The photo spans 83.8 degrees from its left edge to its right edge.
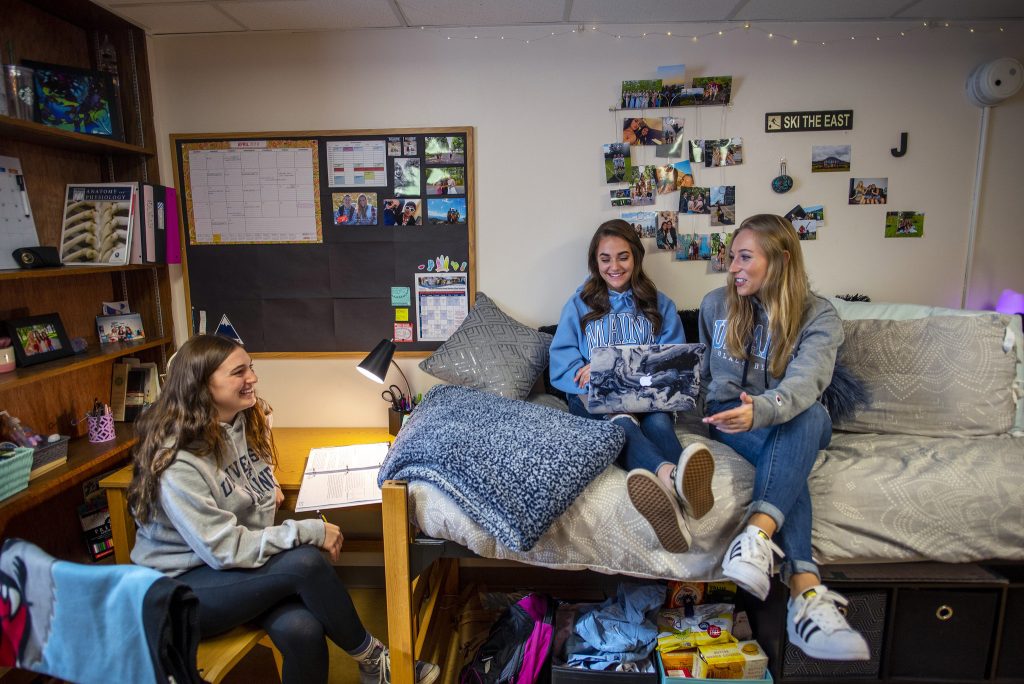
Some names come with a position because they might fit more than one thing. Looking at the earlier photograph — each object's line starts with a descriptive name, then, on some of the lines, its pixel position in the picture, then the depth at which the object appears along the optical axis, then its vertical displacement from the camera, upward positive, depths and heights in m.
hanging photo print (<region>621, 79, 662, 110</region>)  2.21 +0.57
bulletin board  2.29 +0.03
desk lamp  2.02 -0.42
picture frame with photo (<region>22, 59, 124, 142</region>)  1.84 +0.48
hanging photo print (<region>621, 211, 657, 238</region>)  2.29 +0.08
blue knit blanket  1.39 -0.56
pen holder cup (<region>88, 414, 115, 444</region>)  1.98 -0.64
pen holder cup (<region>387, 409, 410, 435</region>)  2.29 -0.71
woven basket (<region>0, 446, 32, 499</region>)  1.52 -0.61
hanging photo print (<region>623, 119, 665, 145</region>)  2.24 +0.43
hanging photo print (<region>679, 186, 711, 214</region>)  2.27 +0.16
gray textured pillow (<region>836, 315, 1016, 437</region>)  1.80 -0.43
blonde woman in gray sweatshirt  1.34 -0.44
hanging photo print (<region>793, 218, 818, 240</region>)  2.29 +0.06
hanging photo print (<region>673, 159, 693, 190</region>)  2.26 +0.27
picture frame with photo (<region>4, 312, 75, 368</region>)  1.78 -0.31
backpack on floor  1.66 -1.20
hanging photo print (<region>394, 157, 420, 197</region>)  2.28 +0.26
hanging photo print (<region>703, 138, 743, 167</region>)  2.24 +0.35
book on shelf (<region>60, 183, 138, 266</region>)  2.02 +0.07
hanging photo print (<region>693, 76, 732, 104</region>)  2.20 +0.59
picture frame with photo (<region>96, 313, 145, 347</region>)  2.17 -0.33
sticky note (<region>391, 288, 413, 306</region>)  2.38 -0.22
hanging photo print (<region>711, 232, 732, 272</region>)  2.29 -0.02
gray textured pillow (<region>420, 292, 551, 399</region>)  2.07 -0.42
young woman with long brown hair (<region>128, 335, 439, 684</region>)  1.35 -0.72
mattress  1.45 -0.72
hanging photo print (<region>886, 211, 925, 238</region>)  2.28 +0.07
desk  1.79 -0.78
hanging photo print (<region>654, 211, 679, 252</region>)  2.29 +0.05
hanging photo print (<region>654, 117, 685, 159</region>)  2.23 +0.40
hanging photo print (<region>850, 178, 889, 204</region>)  2.26 +0.20
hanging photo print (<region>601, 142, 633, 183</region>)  2.25 +0.32
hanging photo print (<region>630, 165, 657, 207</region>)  2.26 +0.23
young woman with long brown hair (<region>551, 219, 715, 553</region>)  2.03 -0.25
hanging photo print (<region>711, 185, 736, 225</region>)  2.27 +0.15
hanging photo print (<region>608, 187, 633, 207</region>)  2.28 +0.18
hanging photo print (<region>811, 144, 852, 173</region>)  2.24 +0.33
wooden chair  1.28 -0.93
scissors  2.32 -0.64
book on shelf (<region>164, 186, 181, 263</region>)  2.25 +0.07
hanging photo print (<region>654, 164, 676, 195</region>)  2.27 +0.26
